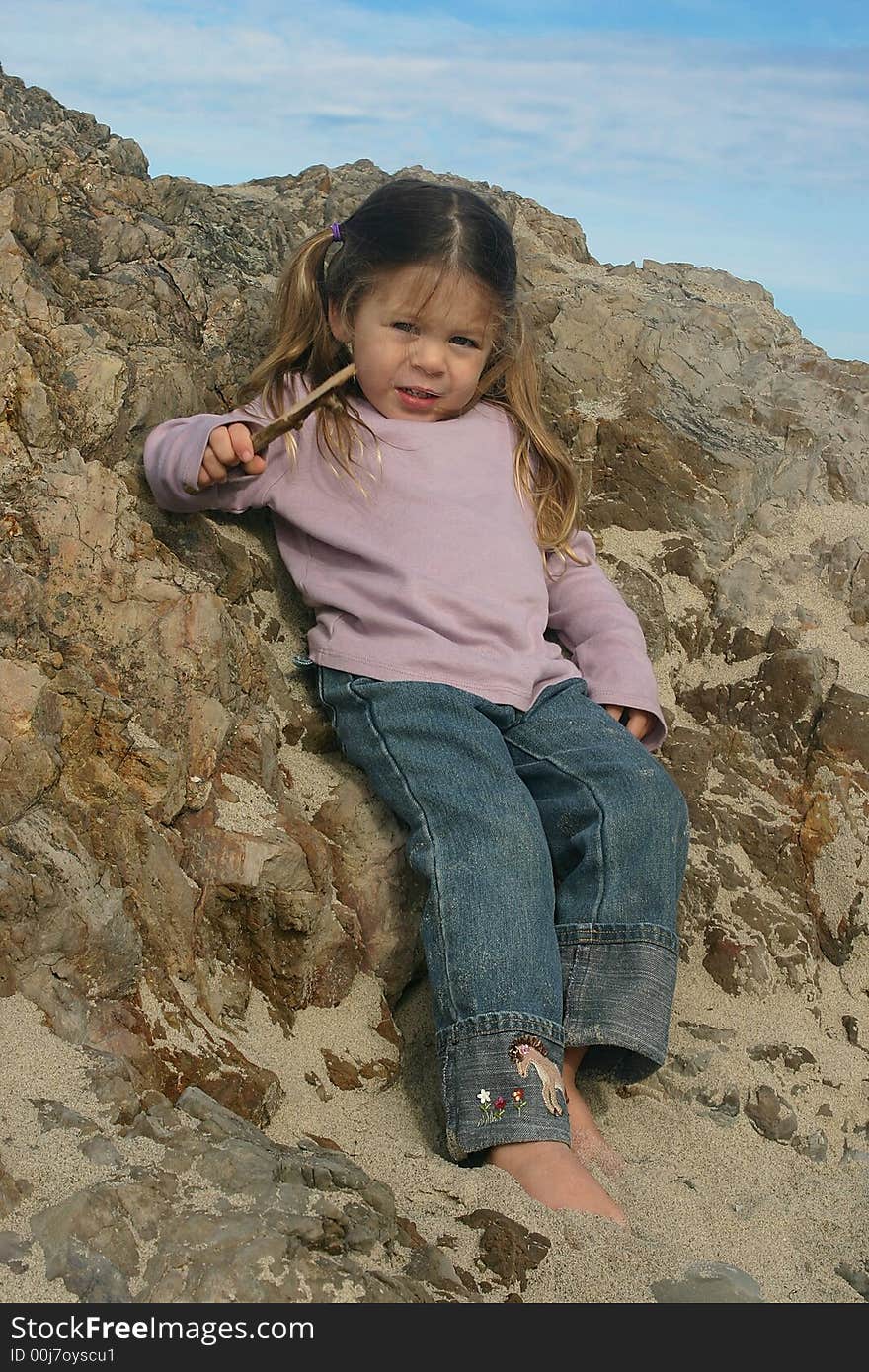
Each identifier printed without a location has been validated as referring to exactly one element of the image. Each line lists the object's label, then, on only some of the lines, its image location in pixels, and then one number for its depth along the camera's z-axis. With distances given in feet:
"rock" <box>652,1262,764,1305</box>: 7.27
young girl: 9.21
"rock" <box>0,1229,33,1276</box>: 6.04
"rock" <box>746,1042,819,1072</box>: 10.73
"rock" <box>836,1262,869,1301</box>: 8.00
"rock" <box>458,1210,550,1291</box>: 7.25
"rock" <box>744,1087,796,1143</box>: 10.05
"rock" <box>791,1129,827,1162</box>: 9.89
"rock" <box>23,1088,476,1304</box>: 6.20
